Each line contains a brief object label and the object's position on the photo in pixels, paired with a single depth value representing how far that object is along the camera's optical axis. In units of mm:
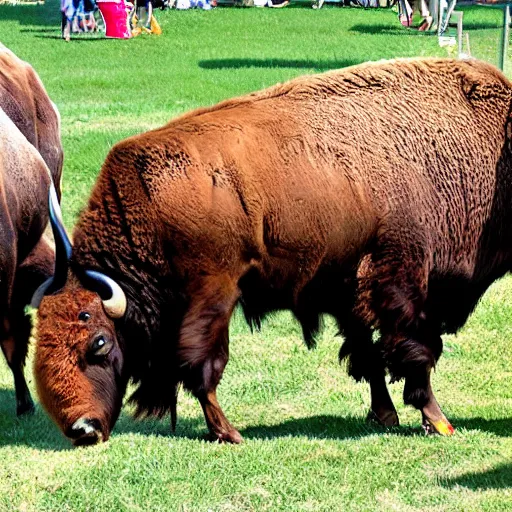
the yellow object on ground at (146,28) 53188
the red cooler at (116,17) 52294
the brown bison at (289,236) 11404
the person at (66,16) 52238
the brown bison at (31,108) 15392
